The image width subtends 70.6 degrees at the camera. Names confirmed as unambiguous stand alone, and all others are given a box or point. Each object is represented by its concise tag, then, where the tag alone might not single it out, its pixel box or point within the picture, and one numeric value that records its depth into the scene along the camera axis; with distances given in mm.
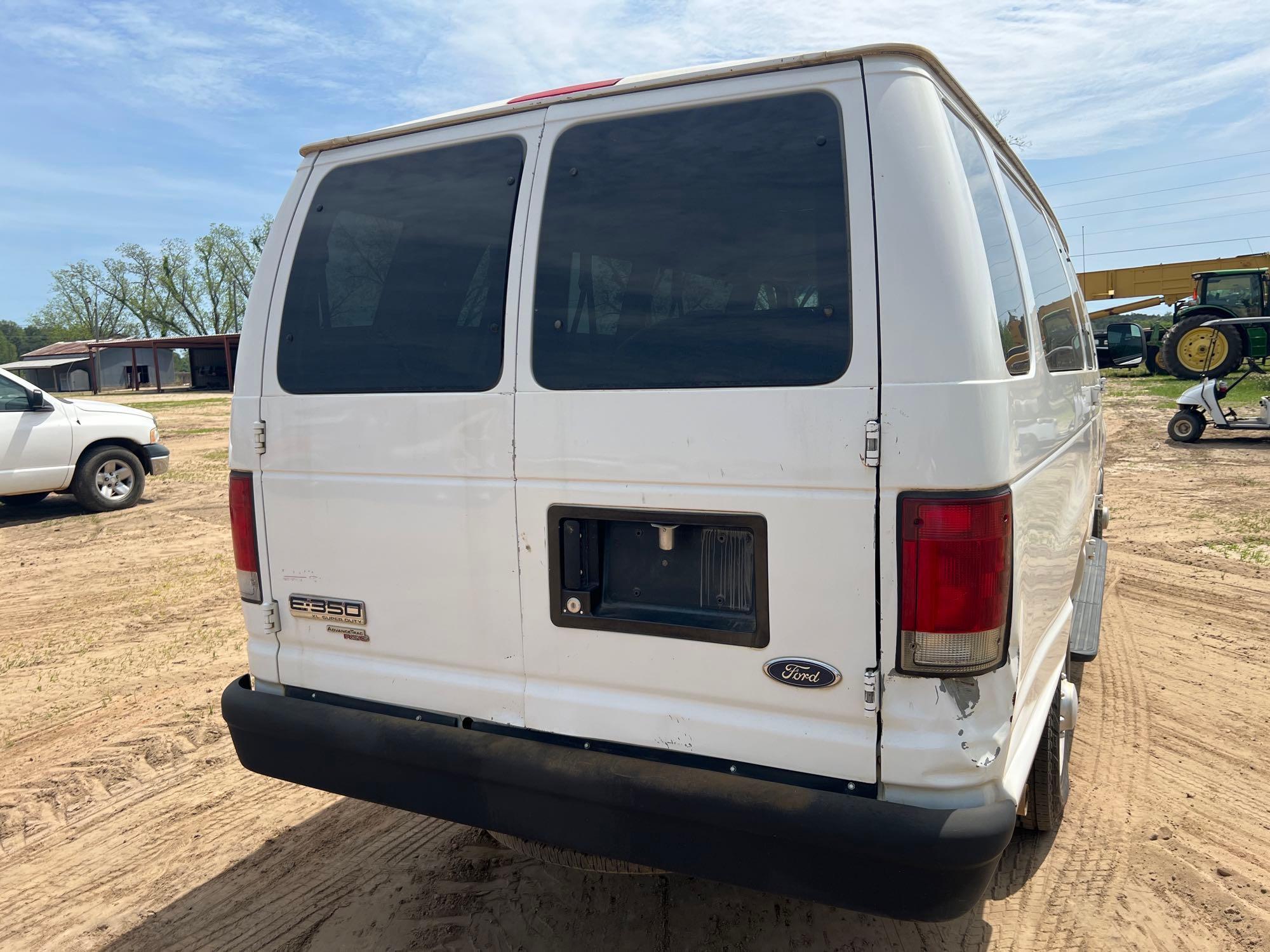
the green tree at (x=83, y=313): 76500
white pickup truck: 9562
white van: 2035
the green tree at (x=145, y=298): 71188
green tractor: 20000
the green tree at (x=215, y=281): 71438
